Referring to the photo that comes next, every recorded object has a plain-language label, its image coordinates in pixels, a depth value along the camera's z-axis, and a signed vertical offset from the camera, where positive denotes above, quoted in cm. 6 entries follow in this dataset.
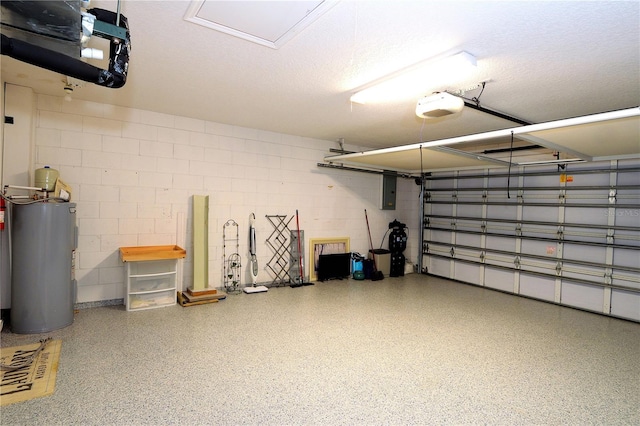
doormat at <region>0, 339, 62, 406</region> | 239 -142
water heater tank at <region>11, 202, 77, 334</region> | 345 -74
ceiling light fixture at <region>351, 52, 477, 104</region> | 279 +127
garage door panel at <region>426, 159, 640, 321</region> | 475 -32
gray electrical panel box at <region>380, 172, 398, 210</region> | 741 +43
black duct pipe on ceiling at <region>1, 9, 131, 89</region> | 155 +71
